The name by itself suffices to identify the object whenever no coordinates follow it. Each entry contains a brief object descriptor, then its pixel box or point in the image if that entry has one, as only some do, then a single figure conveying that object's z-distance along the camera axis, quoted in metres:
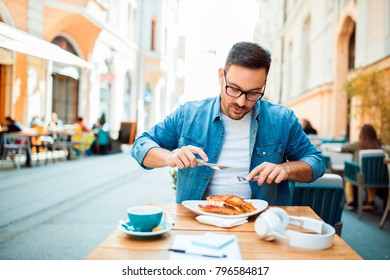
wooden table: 0.86
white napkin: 1.07
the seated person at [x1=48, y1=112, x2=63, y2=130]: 9.09
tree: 5.81
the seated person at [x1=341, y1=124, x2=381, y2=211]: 4.32
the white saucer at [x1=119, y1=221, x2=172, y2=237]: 0.94
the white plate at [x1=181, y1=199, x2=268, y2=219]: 1.12
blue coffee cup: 0.96
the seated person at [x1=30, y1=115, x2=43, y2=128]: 7.87
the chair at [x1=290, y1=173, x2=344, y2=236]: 1.82
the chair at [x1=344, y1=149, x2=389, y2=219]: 3.81
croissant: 1.17
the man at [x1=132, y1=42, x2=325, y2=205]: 1.46
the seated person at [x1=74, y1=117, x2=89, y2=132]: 10.05
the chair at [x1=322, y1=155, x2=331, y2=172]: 3.88
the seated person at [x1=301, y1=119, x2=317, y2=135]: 6.50
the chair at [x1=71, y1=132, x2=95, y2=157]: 9.30
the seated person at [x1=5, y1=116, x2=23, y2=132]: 6.61
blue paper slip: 0.87
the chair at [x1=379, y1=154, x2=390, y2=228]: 3.52
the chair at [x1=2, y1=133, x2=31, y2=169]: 6.68
